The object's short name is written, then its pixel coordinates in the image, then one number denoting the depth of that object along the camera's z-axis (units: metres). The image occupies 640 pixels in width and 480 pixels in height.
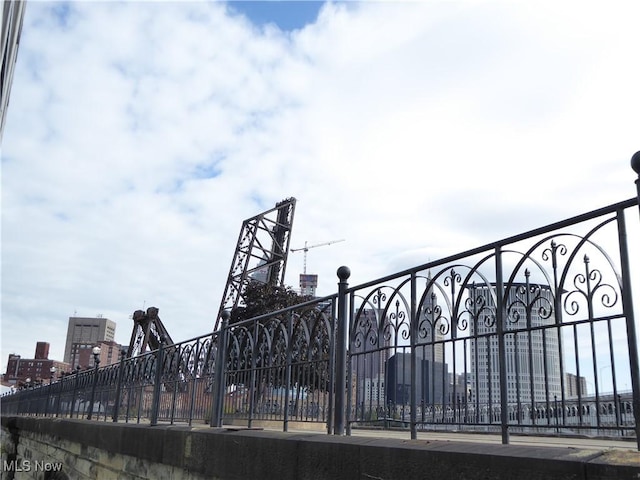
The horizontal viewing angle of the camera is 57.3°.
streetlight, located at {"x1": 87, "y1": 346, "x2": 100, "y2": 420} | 12.55
